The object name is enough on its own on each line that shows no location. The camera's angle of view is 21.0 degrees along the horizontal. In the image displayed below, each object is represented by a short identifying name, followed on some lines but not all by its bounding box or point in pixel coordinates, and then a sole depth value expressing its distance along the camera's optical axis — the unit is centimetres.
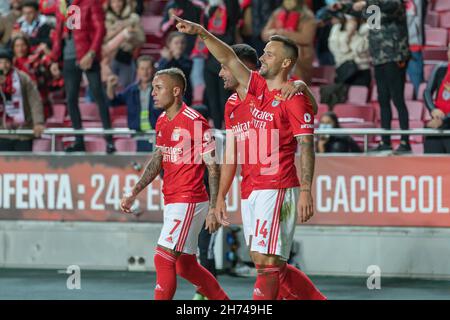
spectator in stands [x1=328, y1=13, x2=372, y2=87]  1617
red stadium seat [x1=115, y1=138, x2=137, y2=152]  1644
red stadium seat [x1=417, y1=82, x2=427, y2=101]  1609
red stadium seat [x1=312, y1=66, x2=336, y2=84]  1727
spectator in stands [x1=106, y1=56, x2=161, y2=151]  1506
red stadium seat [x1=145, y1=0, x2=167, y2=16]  1942
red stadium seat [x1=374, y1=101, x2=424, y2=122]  1603
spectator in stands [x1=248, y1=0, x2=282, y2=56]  1616
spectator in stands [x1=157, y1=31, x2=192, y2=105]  1500
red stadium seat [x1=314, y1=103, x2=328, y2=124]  1591
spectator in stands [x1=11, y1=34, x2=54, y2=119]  1639
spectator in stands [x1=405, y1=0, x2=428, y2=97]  1574
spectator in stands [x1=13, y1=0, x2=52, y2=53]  1748
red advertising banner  1413
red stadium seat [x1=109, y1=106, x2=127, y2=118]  1728
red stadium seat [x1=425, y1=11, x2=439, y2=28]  1806
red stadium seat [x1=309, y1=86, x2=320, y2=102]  1656
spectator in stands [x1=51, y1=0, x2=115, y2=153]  1541
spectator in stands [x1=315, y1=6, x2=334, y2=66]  1684
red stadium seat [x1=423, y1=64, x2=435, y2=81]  1685
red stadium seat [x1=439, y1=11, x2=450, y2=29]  1794
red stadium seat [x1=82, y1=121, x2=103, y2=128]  1693
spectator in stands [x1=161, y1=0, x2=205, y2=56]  1648
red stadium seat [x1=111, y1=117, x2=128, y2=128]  1694
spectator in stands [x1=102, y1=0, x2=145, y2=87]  1695
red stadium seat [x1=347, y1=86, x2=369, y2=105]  1642
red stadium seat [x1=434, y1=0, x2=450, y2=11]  1809
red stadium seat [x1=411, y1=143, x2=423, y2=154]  1490
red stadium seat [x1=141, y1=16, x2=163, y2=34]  1903
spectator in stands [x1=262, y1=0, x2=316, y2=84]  1583
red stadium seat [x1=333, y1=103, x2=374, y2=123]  1616
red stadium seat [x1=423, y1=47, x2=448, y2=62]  1728
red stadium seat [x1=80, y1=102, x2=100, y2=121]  1717
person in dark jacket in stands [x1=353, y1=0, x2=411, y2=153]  1408
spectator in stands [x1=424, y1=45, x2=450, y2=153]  1394
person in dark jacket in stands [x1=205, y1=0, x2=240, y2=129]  1510
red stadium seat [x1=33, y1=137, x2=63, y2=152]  1627
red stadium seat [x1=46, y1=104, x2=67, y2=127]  1717
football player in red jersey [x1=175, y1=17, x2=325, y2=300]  916
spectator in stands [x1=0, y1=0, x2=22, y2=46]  1777
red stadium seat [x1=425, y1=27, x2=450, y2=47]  1767
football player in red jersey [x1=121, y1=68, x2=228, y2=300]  1018
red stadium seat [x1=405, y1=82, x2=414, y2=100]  1634
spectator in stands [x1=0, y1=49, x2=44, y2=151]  1546
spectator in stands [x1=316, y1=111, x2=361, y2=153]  1465
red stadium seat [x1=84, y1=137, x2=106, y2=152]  1648
